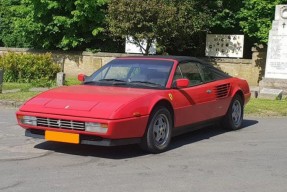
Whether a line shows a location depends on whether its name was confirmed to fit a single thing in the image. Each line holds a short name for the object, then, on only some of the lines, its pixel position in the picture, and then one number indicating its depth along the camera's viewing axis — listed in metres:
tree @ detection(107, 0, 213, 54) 19.17
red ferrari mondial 6.58
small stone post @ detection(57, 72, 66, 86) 17.03
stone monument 17.09
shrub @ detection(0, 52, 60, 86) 18.42
